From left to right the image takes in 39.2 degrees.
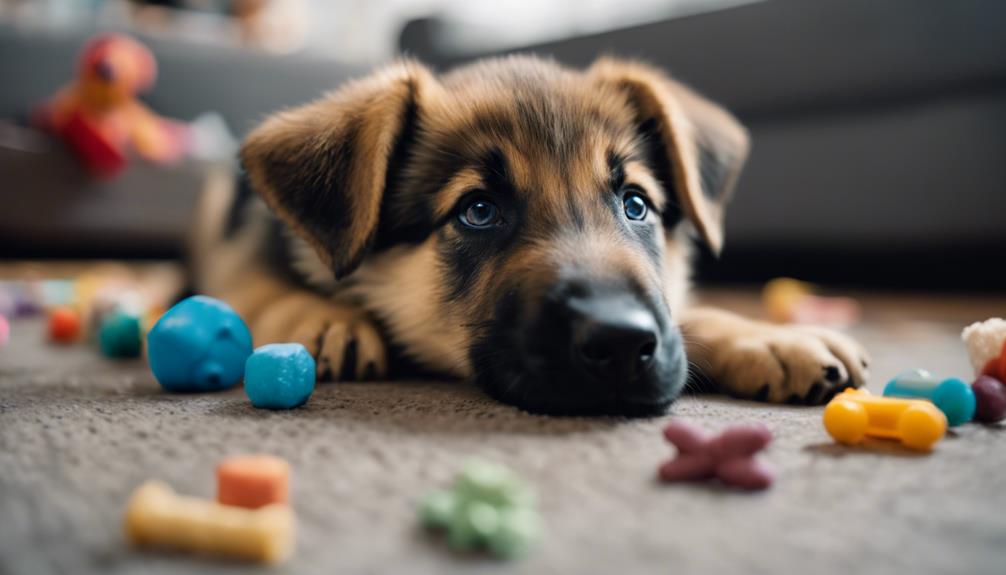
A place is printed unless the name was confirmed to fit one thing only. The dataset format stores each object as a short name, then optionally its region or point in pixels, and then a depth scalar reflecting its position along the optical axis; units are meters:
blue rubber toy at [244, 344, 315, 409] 0.53
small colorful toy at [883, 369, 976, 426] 0.51
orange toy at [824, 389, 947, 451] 0.48
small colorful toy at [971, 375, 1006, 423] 0.52
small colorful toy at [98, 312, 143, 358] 0.72
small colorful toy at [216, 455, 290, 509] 0.41
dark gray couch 1.03
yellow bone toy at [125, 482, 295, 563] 0.39
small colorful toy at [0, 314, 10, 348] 0.79
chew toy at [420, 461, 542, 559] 0.40
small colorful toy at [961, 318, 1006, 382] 0.55
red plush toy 1.13
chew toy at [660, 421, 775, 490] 0.44
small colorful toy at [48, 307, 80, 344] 0.81
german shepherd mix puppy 0.51
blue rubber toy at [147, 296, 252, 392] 0.57
